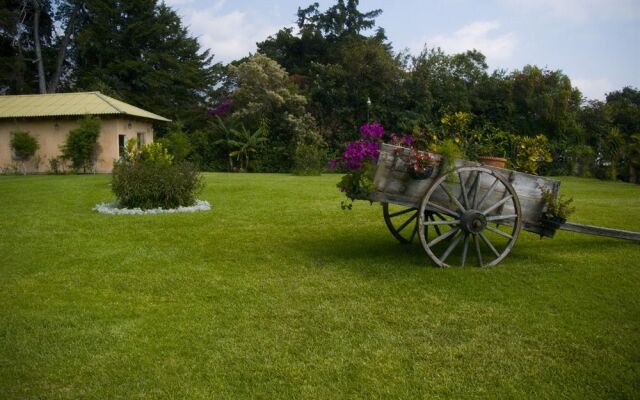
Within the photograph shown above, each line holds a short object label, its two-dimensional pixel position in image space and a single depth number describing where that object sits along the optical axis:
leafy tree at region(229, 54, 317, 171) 26.84
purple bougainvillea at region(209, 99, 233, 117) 29.43
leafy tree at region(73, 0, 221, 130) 32.34
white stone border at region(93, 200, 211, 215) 10.00
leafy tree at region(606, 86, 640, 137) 25.49
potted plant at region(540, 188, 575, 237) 5.57
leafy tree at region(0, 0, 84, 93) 31.97
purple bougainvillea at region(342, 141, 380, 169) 5.31
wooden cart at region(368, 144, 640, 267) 5.26
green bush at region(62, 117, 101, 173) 22.47
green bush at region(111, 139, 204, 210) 10.33
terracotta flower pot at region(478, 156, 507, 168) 5.63
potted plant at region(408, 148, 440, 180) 5.14
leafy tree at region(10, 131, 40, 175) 23.08
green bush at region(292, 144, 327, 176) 23.22
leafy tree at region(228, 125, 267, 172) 26.08
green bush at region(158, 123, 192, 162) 24.11
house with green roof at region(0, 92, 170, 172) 23.25
